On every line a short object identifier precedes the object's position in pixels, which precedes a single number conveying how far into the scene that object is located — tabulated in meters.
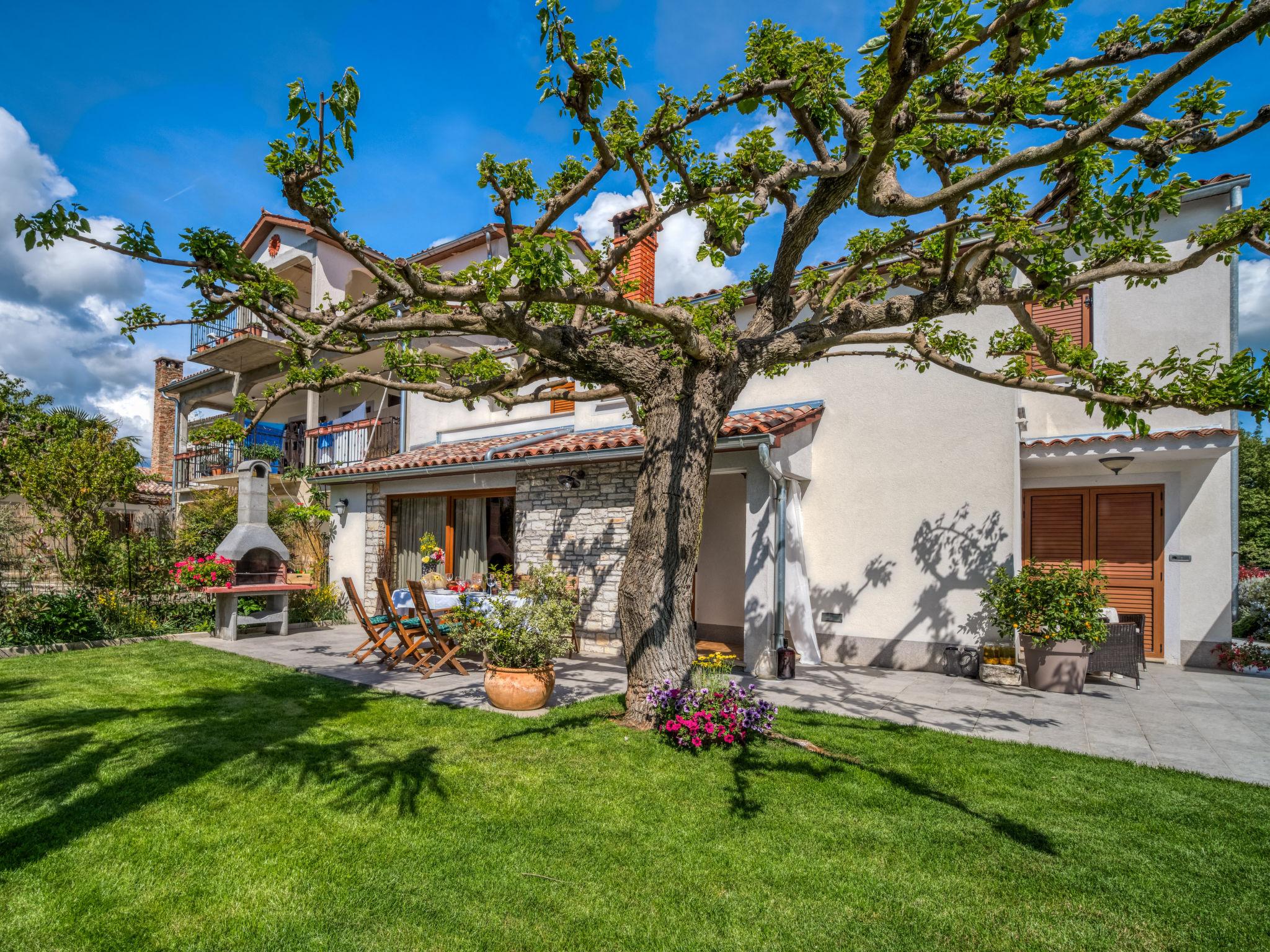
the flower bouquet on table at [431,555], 11.41
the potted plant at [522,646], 6.45
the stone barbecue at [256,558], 11.17
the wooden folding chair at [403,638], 8.38
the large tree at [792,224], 3.95
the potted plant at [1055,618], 7.63
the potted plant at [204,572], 10.57
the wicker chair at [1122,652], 7.82
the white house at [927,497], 8.85
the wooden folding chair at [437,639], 7.86
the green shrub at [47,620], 9.66
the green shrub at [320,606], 13.08
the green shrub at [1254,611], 10.59
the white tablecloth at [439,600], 8.05
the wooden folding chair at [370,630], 8.55
